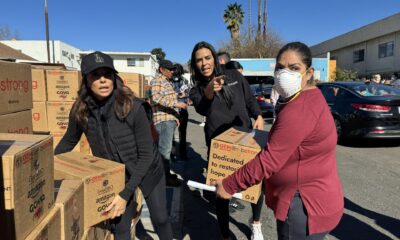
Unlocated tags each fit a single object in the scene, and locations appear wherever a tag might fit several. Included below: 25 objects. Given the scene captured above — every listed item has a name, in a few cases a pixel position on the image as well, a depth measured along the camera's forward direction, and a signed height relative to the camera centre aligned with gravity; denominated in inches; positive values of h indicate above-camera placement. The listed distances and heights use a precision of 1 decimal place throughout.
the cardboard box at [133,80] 231.6 +4.6
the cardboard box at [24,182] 54.4 -16.6
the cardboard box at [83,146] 160.9 -28.2
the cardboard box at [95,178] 85.1 -23.4
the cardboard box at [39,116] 181.2 -15.6
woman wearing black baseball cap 91.0 -10.1
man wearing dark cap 212.2 -15.0
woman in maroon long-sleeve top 68.3 -15.4
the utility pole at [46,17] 972.6 +199.5
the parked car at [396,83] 544.0 +6.7
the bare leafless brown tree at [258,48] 1572.3 +180.4
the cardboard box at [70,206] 73.2 -26.9
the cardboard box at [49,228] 61.4 -26.7
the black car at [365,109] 294.5 -19.8
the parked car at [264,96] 554.6 -15.4
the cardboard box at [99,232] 88.7 -42.0
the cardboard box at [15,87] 96.7 -0.1
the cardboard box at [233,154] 96.5 -19.2
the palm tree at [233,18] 1866.4 +379.4
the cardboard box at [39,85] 178.5 +0.9
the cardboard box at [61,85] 180.7 +0.9
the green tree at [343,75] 1156.1 +40.9
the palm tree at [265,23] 1607.3 +307.1
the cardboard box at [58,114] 182.7 -14.5
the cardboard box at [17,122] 96.7 -10.8
